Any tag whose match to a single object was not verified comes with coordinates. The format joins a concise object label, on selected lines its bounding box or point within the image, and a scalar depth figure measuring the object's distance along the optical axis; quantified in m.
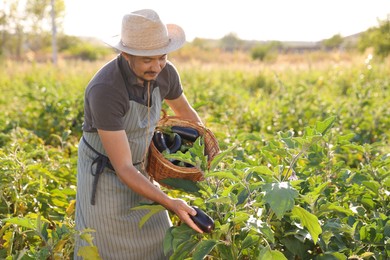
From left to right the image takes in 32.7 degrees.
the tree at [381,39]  19.23
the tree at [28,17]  31.95
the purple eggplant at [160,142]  2.73
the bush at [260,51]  33.06
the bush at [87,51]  35.47
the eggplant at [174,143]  2.73
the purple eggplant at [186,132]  2.80
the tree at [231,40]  62.80
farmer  2.41
